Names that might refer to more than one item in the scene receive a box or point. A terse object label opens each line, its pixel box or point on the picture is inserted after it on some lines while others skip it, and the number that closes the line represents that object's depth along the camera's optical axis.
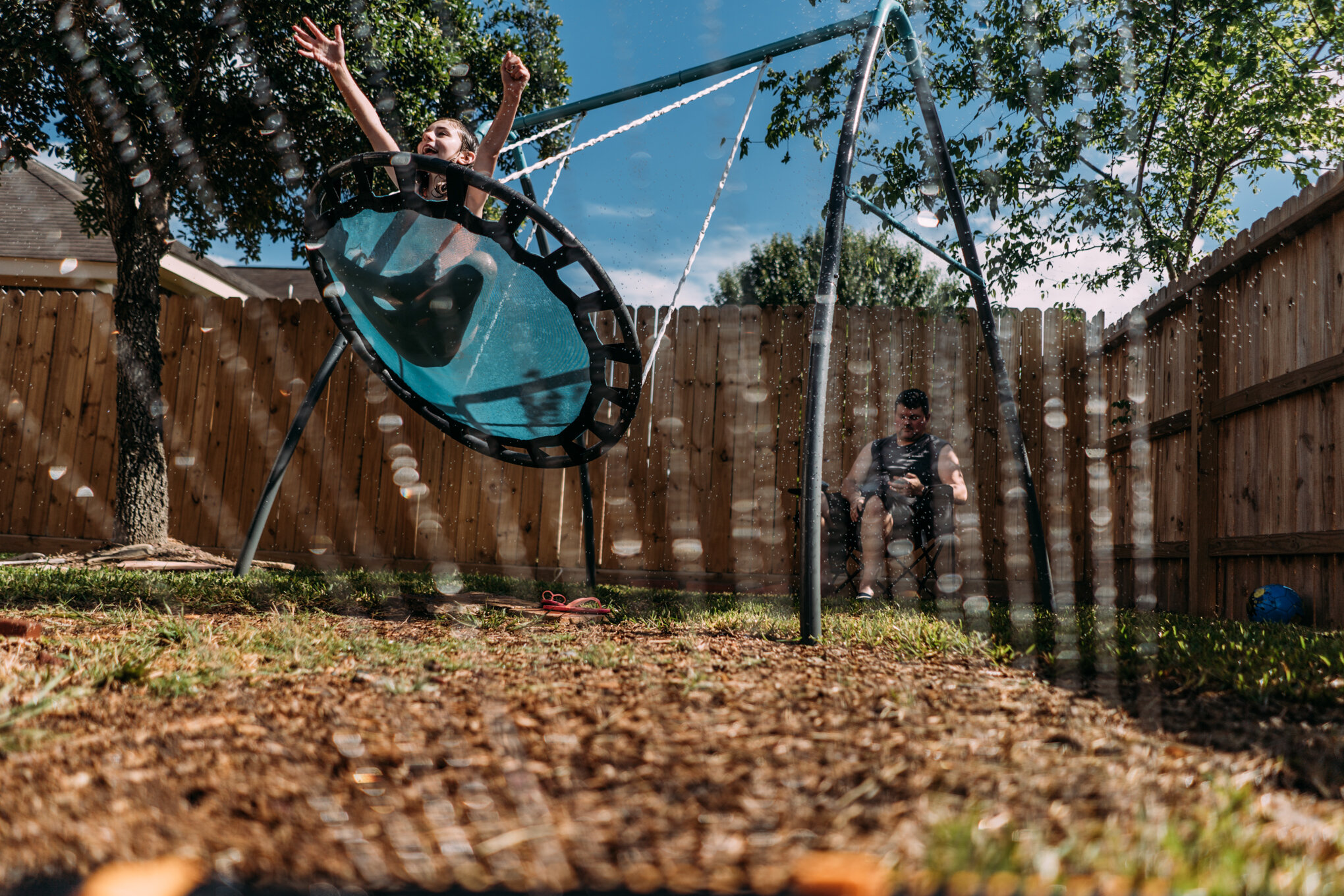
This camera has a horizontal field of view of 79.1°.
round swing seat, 2.45
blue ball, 3.39
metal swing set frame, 2.53
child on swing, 2.71
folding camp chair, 4.57
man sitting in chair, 4.57
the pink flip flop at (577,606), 3.23
